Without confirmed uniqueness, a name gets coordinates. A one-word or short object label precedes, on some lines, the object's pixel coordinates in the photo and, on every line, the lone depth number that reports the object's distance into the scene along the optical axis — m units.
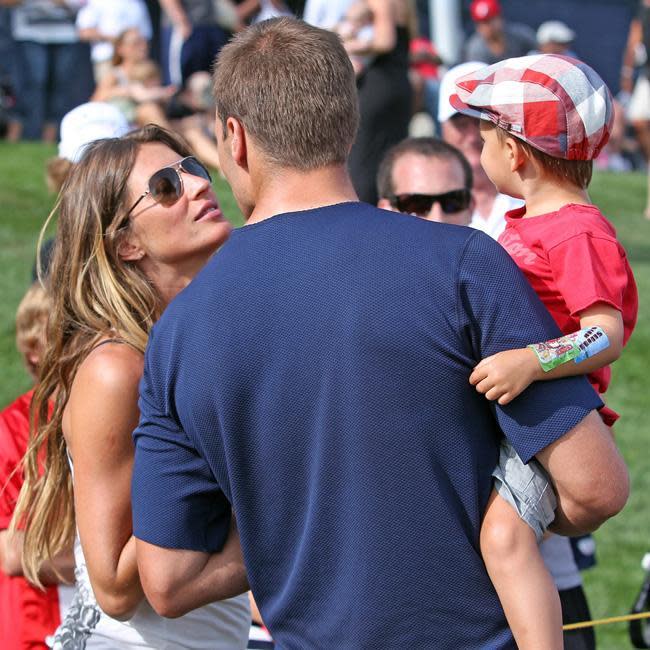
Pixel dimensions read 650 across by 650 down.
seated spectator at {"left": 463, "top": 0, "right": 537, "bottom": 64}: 27.52
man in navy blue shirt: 4.12
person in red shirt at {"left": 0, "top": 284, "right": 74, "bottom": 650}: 6.46
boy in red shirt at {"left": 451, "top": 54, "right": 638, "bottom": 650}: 4.24
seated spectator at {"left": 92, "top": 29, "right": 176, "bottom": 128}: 24.41
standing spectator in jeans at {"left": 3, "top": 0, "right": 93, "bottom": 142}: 30.45
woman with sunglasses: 5.30
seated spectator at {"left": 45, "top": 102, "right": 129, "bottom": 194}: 10.25
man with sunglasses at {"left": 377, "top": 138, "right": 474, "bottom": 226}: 8.73
